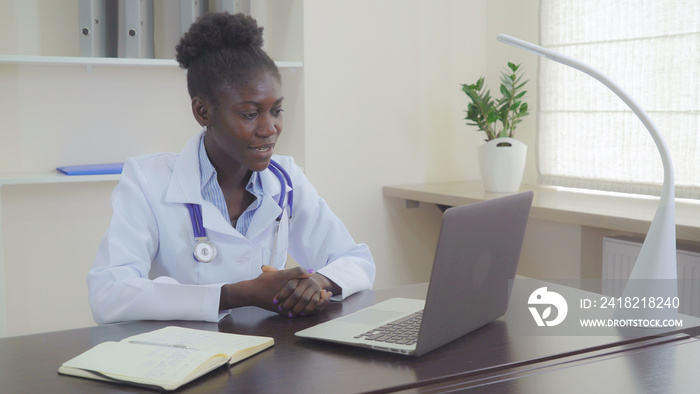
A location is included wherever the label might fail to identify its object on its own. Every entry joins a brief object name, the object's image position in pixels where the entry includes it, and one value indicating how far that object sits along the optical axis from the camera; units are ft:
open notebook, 3.03
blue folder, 7.70
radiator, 7.10
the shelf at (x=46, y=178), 7.37
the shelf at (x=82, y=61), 7.36
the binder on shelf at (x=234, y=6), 8.29
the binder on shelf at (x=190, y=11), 8.16
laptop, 3.22
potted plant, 8.94
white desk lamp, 3.79
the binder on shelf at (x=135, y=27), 7.75
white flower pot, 8.93
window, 8.01
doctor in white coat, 4.24
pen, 3.39
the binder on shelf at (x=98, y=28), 7.63
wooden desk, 3.03
